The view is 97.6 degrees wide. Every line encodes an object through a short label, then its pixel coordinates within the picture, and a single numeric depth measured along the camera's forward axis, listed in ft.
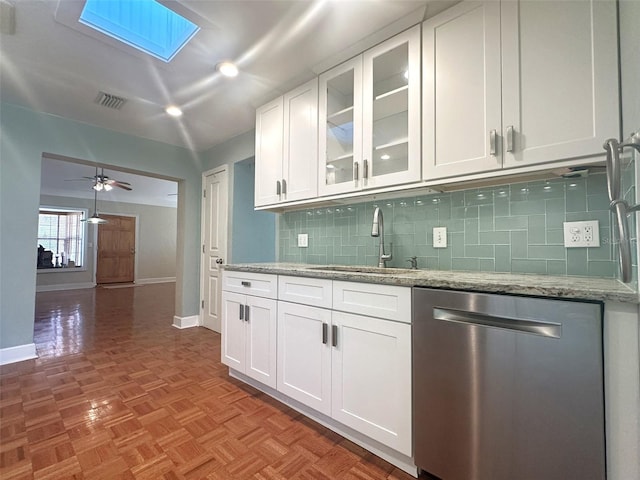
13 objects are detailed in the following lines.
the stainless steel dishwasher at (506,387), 2.87
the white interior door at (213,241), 11.53
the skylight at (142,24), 5.51
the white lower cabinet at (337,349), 4.13
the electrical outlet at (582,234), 4.13
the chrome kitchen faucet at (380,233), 5.86
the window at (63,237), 24.07
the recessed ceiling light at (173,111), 8.73
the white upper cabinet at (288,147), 6.83
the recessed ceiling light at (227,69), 6.59
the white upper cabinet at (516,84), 3.63
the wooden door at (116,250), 25.81
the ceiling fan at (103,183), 16.79
